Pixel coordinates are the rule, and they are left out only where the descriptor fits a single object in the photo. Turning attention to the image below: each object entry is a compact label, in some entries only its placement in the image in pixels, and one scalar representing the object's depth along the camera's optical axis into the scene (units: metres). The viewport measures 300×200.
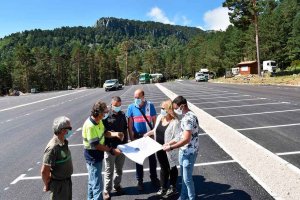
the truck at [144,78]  68.83
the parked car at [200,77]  57.51
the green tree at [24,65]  73.11
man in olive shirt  3.31
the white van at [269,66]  52.59
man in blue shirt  4.96
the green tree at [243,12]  41.70
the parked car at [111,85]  37.61
